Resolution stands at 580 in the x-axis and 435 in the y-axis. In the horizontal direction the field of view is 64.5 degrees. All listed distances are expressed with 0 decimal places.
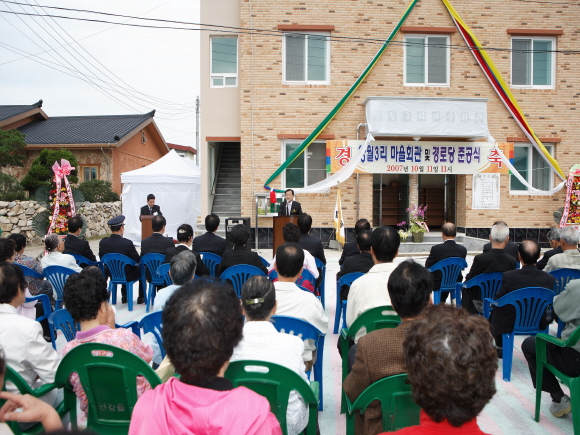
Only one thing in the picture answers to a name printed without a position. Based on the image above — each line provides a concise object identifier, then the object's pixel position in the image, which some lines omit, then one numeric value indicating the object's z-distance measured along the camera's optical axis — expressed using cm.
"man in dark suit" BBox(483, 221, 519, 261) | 534
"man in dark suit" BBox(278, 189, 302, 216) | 970
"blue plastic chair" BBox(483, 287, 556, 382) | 363
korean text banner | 1201
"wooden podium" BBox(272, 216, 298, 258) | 821
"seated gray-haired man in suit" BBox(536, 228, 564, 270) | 506
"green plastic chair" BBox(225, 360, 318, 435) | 187
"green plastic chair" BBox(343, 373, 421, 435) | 191
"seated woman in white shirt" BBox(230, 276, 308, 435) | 204
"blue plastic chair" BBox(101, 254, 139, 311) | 583
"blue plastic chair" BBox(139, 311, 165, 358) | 289
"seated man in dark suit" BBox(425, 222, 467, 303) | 535
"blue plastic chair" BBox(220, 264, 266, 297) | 454
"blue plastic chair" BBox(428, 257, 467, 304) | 530
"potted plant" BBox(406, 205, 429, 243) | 1199
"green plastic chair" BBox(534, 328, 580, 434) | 260
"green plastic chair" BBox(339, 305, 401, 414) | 288
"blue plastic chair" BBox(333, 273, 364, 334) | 452
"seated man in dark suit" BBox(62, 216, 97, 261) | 576
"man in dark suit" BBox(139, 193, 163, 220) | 1125
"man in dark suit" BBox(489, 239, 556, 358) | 376
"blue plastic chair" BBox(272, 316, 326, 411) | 277
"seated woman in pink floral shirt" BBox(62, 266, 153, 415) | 234
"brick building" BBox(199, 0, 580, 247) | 1230
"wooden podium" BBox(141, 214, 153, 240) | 1087
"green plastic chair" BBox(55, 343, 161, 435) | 202
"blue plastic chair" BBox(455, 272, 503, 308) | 450
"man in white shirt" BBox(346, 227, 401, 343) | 314
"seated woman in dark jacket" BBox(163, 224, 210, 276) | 514
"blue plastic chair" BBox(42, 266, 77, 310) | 485
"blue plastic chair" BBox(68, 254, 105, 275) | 578
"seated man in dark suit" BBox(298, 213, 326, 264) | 570
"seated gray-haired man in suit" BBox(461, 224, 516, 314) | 463
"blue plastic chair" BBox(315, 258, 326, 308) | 562
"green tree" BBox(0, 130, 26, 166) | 1523
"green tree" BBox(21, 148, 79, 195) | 1531
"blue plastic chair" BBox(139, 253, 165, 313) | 579
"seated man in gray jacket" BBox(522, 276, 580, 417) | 288
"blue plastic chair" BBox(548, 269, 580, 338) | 452
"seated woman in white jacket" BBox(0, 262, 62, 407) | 232
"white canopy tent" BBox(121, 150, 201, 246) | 1372
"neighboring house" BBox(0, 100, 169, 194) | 2091
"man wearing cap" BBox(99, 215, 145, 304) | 596
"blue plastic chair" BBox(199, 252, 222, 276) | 564
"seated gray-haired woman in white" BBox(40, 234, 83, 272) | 497
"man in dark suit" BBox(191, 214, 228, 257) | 580
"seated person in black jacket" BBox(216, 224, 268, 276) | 470
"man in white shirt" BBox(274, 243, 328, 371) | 293
